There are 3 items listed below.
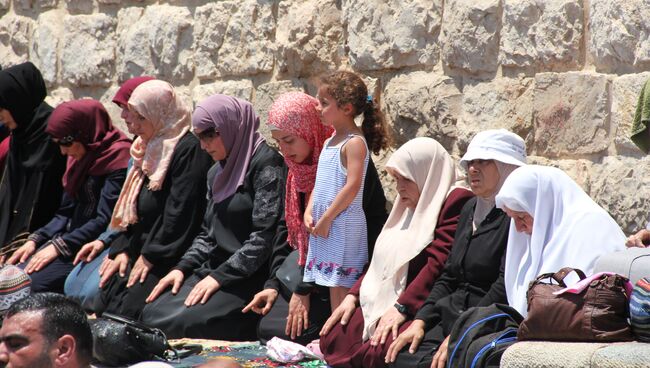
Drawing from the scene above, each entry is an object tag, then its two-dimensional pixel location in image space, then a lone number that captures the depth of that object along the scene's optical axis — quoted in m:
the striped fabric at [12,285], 12.52
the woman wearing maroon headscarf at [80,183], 14.99
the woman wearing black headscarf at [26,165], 16.08
